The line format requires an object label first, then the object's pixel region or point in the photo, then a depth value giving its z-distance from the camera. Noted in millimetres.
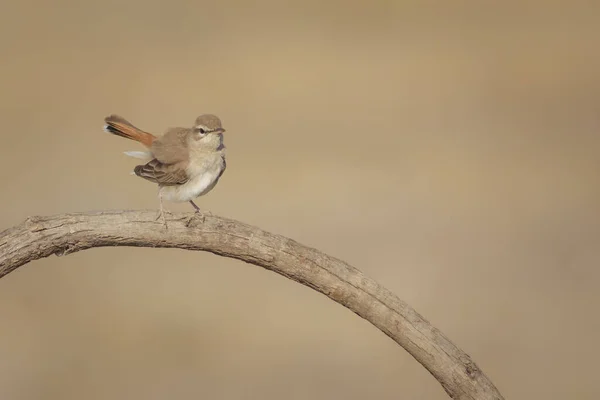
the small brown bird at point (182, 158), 8750
